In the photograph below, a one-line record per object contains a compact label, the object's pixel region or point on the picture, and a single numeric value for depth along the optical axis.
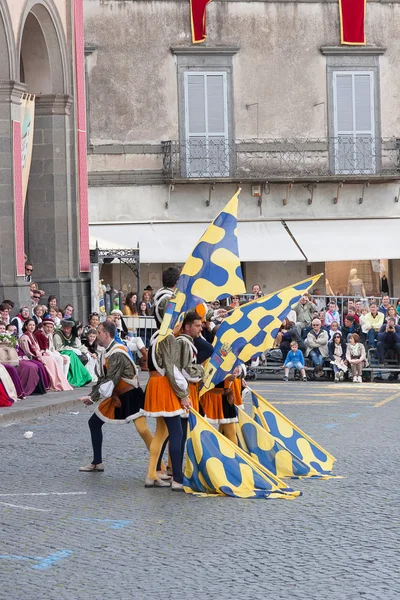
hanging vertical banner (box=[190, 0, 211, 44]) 34.94
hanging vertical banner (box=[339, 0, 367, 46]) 35.84
